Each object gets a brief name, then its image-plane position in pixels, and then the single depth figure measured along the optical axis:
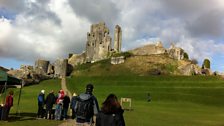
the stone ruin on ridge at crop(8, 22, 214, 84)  52.79
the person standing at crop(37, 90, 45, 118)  14.53
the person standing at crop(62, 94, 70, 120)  14.26
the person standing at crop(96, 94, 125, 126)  4.53
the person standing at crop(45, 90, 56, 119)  14.33
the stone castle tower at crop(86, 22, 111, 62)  82.76
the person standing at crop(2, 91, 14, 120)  12.82
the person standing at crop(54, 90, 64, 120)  14.13
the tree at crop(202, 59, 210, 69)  66.21
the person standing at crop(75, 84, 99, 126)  5.89
